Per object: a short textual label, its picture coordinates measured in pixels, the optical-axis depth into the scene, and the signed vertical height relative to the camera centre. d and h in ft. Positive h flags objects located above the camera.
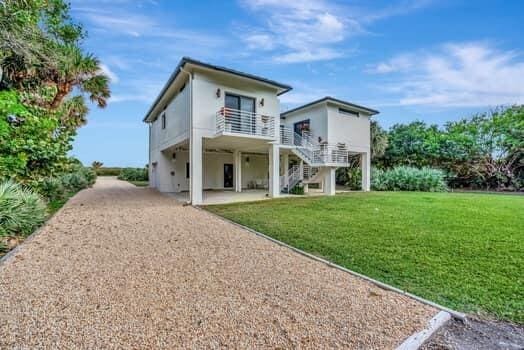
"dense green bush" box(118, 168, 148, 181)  114.21 -0.28
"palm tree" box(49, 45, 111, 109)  43.98 +18.79
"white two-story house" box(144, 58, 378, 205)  38.52 +7.54
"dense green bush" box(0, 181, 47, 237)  18.94 -2.99
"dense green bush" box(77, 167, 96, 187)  70.68 -0.21
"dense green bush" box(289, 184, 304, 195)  52.68 -3.04
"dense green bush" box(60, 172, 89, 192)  54.19 -1.65
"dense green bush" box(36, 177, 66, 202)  39.17 -2.42
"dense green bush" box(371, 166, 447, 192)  59.93 -1.26
